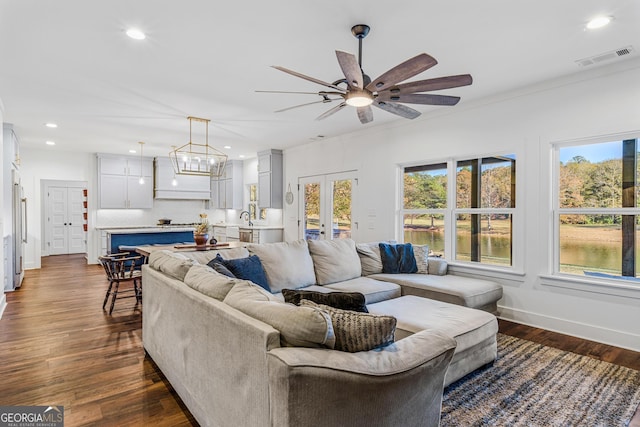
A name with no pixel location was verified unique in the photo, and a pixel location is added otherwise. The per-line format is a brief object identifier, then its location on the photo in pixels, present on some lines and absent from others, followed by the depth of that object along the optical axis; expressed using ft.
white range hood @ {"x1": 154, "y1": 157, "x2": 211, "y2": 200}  28.81
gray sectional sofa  4.25
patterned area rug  7.01
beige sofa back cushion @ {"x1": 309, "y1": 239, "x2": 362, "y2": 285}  12.50
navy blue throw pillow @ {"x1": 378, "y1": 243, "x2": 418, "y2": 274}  14.29
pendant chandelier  17.53
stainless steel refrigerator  17.39
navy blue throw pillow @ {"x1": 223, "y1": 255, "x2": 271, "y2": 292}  9.77
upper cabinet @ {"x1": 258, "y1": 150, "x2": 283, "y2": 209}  25.29
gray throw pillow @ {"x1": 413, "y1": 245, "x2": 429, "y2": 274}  14.43
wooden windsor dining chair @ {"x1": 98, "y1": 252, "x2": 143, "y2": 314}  14.29
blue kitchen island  22.95
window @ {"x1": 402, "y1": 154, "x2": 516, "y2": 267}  13.88
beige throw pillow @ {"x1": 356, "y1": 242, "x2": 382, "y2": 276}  14.30
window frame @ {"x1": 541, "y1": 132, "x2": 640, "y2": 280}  10.89
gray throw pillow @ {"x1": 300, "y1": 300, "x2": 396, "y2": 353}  4.89
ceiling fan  7.29
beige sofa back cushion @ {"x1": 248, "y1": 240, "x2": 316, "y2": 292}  11.05
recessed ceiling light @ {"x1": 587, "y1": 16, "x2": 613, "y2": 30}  8.32
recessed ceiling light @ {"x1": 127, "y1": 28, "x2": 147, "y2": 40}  8.79
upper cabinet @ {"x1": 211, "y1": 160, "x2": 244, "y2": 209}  29.96
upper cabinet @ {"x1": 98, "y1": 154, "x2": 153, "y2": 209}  26.84
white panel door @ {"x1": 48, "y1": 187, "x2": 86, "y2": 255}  30.78
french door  20.51
